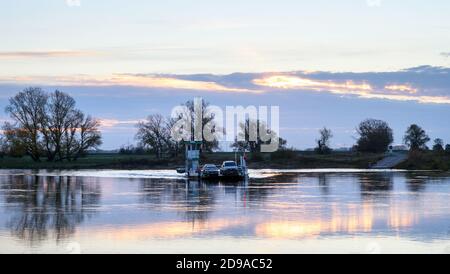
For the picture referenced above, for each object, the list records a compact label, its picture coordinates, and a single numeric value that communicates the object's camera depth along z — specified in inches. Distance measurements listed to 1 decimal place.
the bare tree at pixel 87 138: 4638.3
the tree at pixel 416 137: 5265.8
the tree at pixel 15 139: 4542.3
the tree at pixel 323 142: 5172.2
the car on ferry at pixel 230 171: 2266.2
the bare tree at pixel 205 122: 4795.8
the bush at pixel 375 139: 4940.9
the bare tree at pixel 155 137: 5118.1
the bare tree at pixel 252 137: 5132.9
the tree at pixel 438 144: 4839.8
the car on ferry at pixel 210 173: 2255.2
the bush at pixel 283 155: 4307.8
